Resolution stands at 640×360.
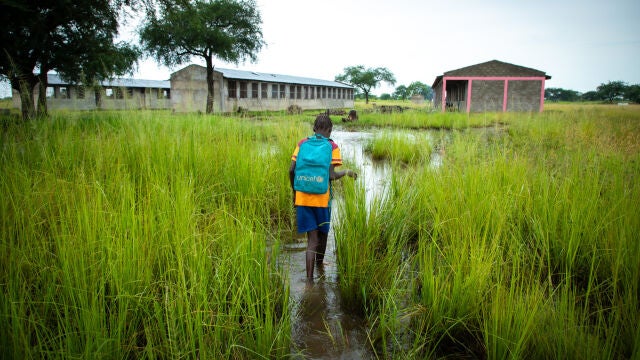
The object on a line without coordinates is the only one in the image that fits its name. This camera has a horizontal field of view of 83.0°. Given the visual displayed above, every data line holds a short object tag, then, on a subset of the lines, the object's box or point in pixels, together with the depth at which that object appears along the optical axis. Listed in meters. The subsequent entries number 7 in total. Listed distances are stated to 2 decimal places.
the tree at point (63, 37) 9.68
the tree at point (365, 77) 76.06
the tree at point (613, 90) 79.46
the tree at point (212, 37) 24.41
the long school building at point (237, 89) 29.27
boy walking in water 2.93
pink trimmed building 24.39
